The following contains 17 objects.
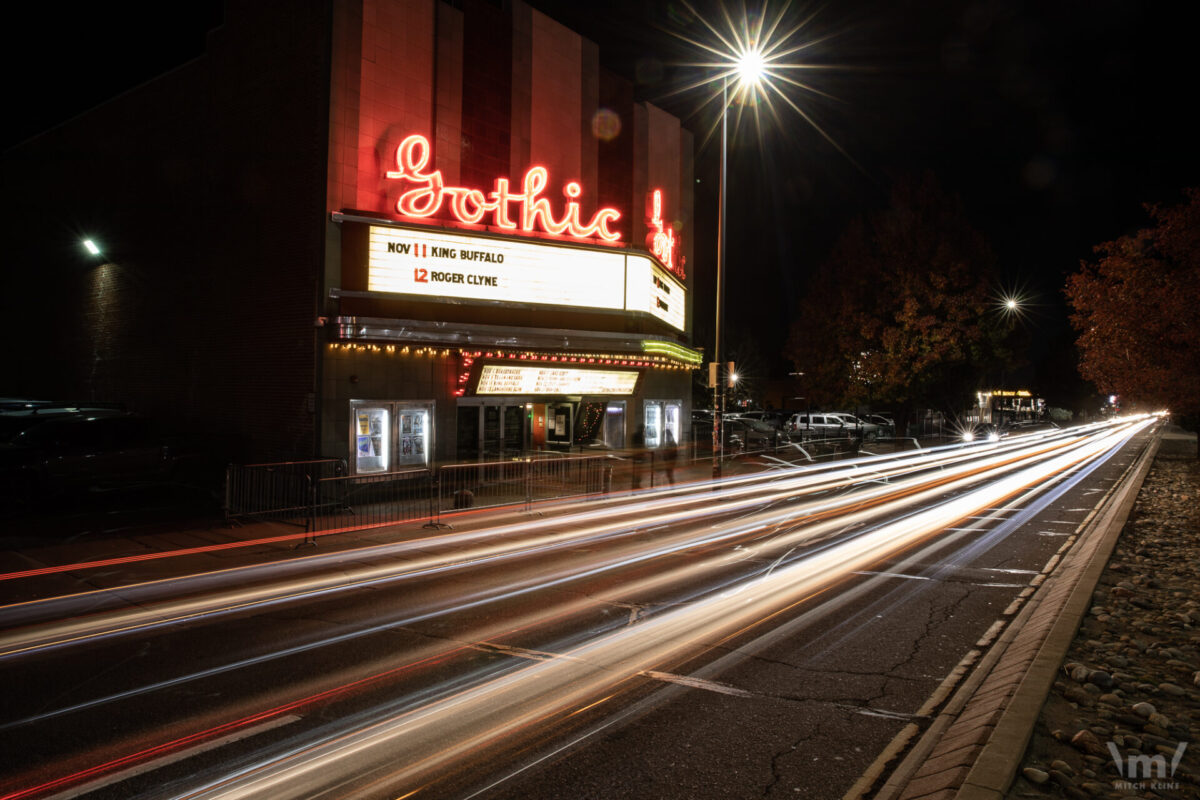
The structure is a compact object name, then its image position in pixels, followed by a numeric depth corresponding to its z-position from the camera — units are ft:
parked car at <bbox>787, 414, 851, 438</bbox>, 158.51
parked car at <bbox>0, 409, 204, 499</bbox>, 53.06
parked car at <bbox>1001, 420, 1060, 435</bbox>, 224.57
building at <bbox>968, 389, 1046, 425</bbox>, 261.85
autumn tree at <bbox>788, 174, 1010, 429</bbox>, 125.18
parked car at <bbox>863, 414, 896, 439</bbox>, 171.73
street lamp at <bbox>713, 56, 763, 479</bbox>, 67.15
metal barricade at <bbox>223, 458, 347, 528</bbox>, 48.96
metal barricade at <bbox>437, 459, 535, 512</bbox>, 56.63
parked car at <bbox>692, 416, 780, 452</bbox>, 117.60
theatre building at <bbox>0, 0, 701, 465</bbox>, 61.46
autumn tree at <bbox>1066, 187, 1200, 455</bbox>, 53.47
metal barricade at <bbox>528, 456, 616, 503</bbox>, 62.49
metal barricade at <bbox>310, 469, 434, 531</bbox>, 51.67
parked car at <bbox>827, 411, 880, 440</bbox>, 154.71
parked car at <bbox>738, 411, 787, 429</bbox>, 171.80
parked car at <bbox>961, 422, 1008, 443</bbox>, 155.74
